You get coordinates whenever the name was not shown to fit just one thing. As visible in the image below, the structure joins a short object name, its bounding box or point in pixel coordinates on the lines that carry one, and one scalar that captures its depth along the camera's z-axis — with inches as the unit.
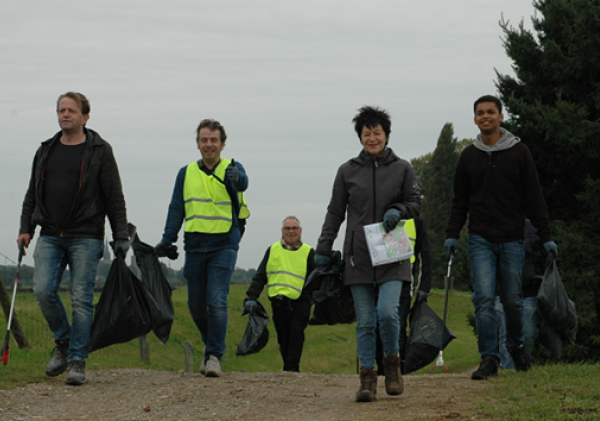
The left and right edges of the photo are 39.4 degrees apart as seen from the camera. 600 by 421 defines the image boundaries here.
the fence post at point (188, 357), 549.0
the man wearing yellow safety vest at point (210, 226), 323.0
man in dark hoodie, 290.0
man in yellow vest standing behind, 401.7
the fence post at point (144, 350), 591.9
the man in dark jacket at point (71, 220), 285.3
